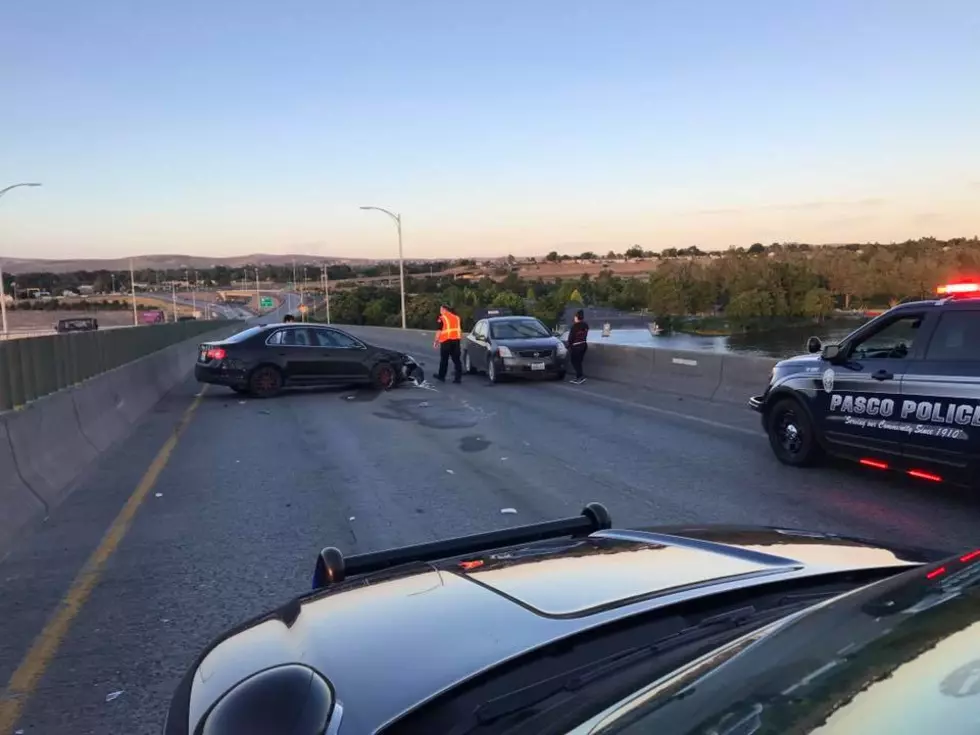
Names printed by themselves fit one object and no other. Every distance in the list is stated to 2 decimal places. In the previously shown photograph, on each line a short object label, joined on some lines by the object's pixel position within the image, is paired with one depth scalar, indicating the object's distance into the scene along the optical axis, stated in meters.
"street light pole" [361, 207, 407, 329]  53.20
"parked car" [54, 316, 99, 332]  64.94
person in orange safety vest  20.36
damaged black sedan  18.66
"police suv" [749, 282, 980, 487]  7.56
